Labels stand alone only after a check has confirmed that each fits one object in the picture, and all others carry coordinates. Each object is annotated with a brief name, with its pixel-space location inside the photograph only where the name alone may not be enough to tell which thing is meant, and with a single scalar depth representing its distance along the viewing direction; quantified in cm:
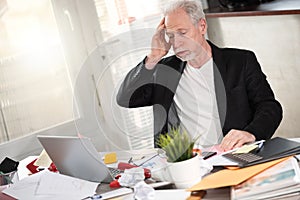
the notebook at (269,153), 200
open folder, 186
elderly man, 259
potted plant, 200
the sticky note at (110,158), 251
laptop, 219
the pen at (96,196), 206
